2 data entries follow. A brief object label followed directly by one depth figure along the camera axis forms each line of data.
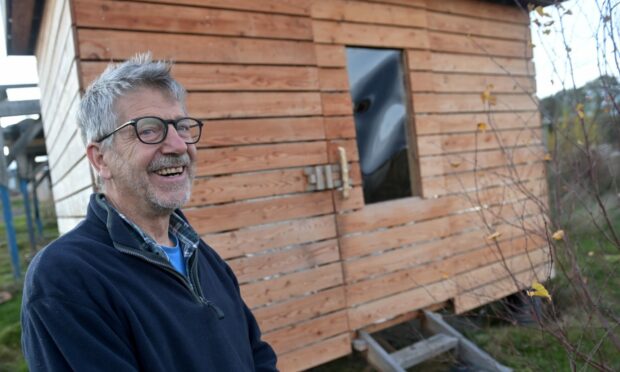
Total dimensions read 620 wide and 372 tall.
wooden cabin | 3.13
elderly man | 1.19
